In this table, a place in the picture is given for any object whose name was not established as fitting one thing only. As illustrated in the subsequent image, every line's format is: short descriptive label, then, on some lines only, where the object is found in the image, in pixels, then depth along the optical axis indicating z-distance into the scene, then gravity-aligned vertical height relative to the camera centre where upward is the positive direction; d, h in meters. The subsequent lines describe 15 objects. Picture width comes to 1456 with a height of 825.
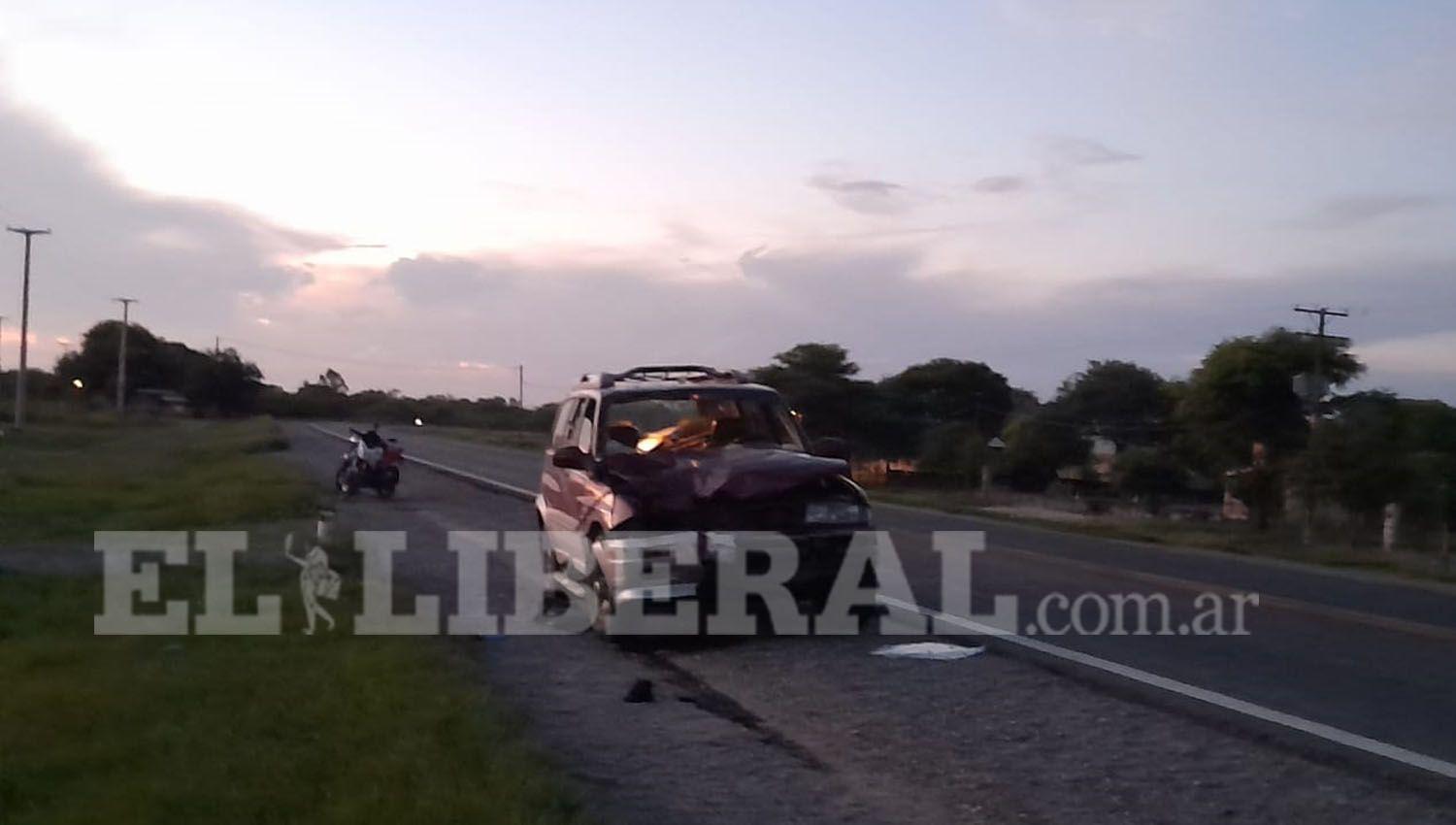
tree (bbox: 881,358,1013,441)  72.50 +2.51
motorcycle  29.52 -0.77
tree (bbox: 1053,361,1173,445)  63.13 +2.04
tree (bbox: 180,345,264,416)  124.56 +3.29
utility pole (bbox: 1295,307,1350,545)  29.73 +1.21
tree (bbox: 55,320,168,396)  124.12 +4.95
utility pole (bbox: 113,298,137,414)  98.00 +2.68
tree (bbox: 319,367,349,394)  154.07 +4.76
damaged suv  11.25 -0.35
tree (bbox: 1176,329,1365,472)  37.66 +1.26
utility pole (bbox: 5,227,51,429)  68.69 +4.45
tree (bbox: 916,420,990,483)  57.19 -0.37
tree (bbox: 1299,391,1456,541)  28.94 -0.25
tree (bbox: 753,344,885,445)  58.59 +2.09
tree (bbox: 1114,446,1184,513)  50.44 -0.96
